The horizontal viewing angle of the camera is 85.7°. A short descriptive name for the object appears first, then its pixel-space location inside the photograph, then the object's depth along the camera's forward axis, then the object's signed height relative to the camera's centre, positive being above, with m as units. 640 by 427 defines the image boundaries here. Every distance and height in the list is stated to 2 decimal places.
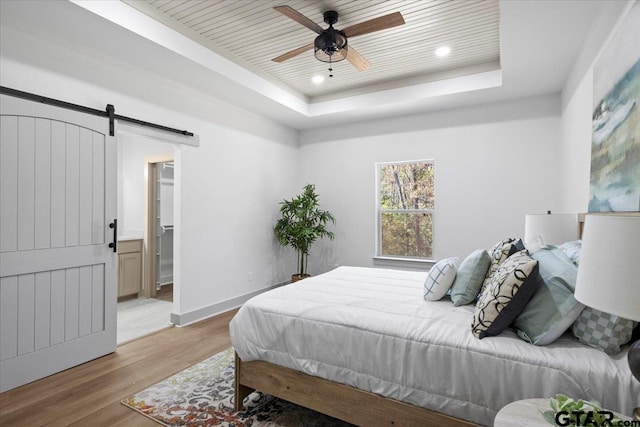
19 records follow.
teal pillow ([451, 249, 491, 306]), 2.09 -0.40
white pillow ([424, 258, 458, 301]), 2.17 -0.43
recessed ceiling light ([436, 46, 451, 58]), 3.45 +1.66
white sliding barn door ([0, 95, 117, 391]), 2.41 -0.22
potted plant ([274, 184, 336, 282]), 4.92 -0.16
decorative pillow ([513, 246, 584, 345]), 1.49 -0.41
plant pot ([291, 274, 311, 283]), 5.02 -0.93
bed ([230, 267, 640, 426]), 1.37 -0.68
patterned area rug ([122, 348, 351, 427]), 2.03 -1.23
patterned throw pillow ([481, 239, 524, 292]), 2.07 -0.24
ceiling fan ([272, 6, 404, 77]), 2.45 +1.39
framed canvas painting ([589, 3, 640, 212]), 1.75 +0.53
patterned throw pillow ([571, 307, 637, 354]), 1.37 -0.47
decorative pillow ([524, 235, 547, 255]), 2.42 -0.22
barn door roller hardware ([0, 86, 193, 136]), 2.44 +0.84
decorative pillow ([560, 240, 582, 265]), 1.82 -0.20
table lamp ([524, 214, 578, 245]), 2.81 -0.10
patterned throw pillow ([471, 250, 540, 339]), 1.57 -0.39
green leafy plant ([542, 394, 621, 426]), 0.99 -0.59
